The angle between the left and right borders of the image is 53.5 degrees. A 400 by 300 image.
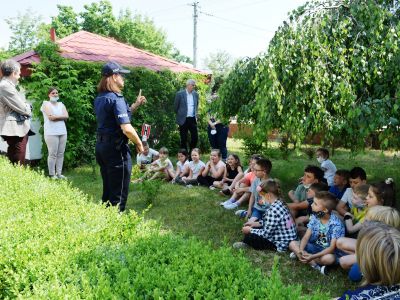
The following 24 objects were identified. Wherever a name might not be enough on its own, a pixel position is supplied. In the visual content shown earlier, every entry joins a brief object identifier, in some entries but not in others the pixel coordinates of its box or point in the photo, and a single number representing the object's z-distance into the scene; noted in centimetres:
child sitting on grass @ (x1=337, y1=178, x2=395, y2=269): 364
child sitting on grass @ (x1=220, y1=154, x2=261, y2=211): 607
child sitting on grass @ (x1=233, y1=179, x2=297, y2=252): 438
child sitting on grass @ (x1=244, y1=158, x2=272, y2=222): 526
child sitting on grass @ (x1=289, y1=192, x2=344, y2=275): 386
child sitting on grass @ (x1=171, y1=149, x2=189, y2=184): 791
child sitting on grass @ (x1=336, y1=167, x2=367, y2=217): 485
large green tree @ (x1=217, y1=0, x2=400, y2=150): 428
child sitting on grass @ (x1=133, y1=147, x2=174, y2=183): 809
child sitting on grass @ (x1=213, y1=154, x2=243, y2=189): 723
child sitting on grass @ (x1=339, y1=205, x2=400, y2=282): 319
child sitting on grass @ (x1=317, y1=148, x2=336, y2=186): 639
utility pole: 2572
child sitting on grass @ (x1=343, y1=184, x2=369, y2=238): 427
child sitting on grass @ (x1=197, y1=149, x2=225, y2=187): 746
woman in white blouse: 725
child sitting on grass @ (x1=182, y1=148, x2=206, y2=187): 771
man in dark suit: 897
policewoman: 385
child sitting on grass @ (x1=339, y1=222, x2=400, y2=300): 198
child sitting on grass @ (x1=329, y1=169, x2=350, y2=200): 554
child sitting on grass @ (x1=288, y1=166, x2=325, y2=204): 524
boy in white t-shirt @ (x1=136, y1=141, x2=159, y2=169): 862
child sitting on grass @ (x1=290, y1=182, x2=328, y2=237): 466
